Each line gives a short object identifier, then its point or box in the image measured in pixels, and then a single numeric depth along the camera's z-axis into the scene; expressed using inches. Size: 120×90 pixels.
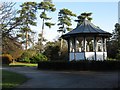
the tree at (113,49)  966.4
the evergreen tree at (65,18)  1420.1
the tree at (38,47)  1339.7
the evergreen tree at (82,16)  1404.4
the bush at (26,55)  1142.1
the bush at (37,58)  1118.6
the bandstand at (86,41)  698.4
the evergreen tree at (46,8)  1405.6
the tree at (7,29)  350.8
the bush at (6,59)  1004.1
